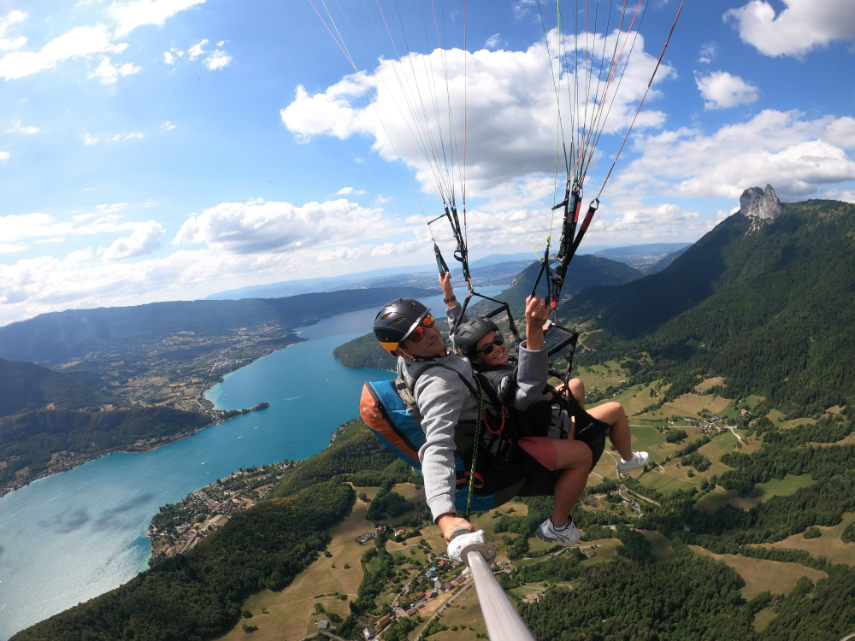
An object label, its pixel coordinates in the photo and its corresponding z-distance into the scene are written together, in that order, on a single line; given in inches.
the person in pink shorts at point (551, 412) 131.2
